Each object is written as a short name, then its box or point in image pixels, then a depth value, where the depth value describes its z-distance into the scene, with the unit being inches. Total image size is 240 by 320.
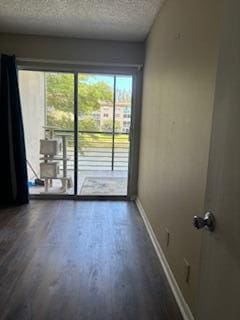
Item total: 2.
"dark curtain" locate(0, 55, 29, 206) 152.3
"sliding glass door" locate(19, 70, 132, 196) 173.3
